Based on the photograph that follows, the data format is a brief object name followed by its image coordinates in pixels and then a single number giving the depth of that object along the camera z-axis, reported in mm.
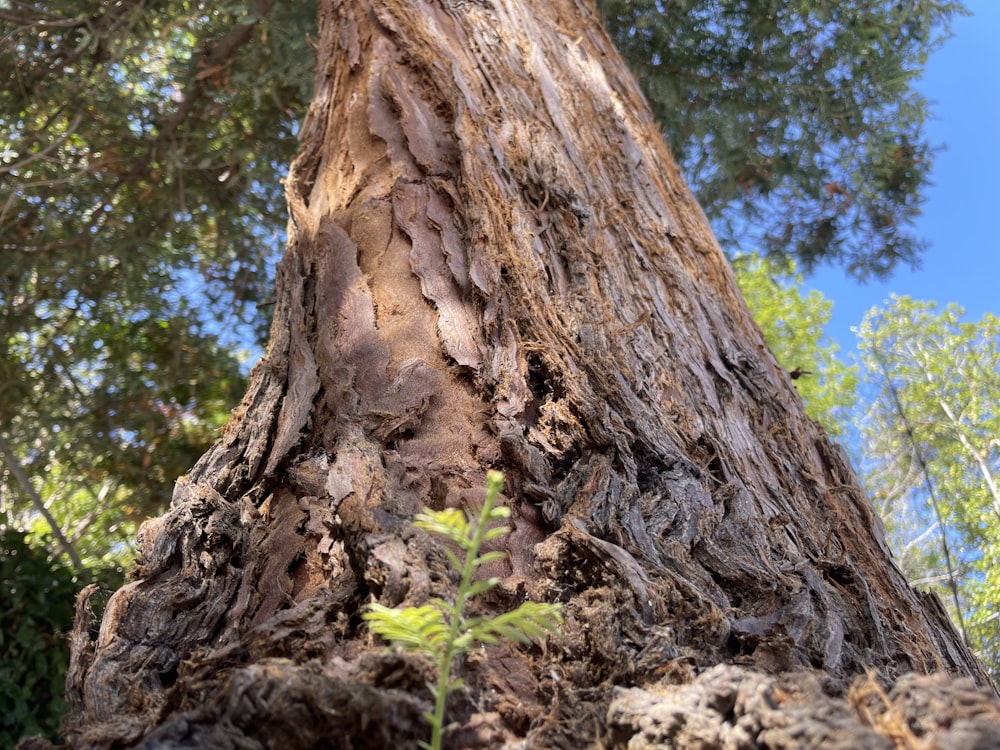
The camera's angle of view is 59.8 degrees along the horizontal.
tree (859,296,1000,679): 4578
